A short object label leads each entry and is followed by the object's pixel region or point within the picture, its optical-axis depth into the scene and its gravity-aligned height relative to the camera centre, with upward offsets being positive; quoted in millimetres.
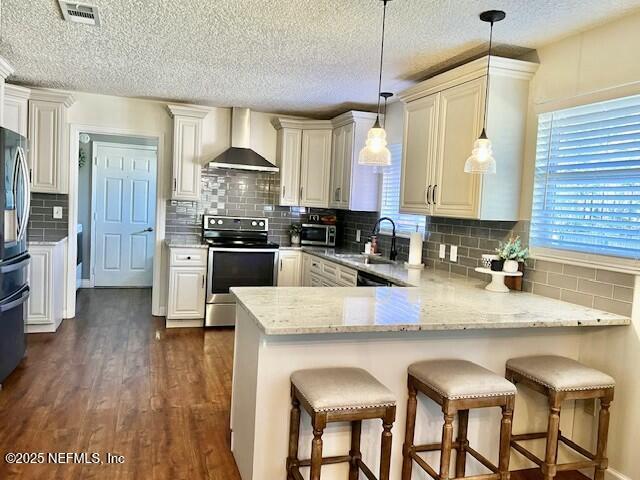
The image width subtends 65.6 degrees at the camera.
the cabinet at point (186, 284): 5039 -840
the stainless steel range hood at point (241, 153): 5195 +551
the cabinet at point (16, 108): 4473 +783
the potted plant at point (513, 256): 2934 -224
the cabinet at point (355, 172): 4973 +393
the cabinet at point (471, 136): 3004 +515
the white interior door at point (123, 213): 7121 -215
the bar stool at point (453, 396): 2018 -749
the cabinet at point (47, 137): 4723 +559
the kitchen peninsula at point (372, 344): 2115 -615
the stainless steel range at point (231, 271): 5086 -690
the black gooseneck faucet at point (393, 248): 4539 -328
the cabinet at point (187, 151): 5191 +539
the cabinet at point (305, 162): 5504 +508
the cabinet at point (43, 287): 4480 -842
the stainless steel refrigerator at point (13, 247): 3182 -366
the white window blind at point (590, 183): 2396 +206
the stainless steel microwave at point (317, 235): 5793 -305
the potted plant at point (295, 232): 5727 -287
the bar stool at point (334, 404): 1856 -739
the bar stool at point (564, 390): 2160 -749
